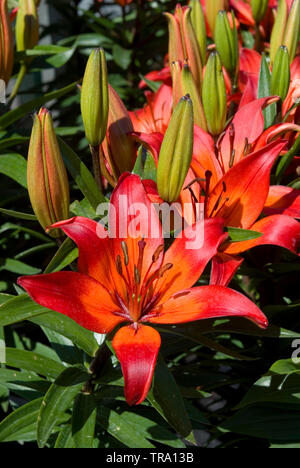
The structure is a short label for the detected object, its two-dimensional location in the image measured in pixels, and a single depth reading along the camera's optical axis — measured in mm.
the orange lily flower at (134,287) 505
